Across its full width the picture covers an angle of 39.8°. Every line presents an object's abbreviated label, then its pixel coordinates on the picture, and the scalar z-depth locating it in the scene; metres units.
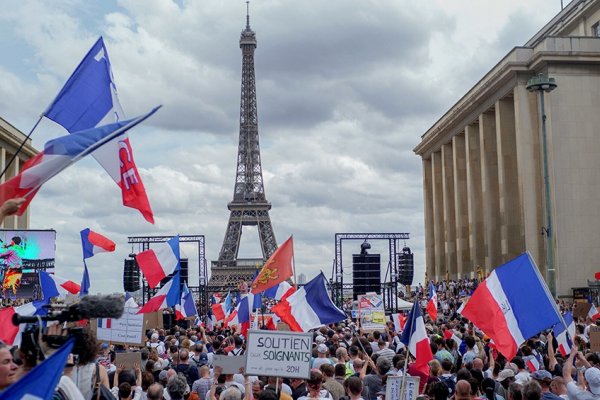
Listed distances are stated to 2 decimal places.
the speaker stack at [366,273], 32.78
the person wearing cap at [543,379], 8.80
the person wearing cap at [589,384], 8.58
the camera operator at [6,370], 4.47
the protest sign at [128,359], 11.27
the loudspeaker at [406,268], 37.78
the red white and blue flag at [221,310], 26.92
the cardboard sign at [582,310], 28.50
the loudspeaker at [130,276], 35.12
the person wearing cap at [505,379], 9.95
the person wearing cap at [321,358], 11.82
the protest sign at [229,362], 9.67
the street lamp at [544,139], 26.00
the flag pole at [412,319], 10.26
